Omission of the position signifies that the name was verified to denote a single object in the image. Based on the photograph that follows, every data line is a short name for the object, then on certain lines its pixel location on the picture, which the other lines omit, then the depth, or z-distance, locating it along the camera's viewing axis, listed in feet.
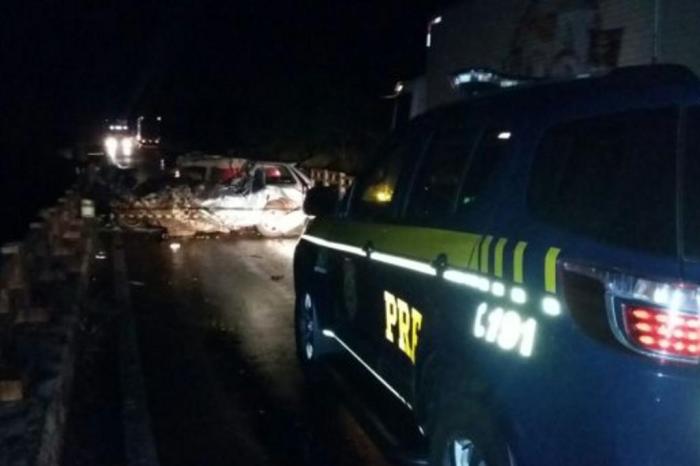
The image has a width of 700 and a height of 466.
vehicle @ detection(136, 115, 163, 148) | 159.02
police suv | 9.31
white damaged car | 57.31
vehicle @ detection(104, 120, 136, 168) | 150.92
